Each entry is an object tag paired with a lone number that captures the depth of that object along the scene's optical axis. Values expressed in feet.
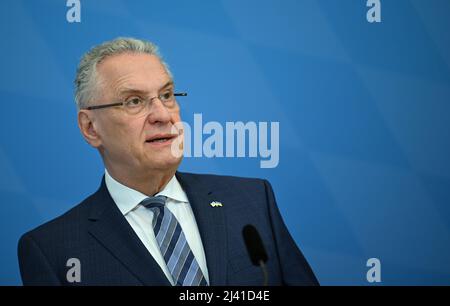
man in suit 10.63
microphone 10.16
